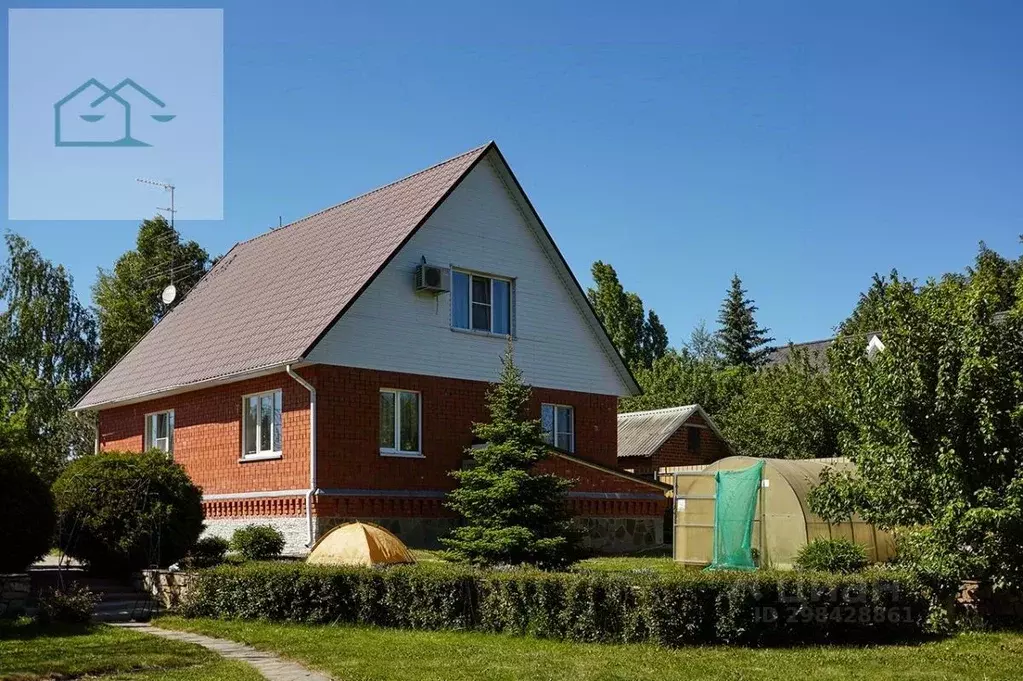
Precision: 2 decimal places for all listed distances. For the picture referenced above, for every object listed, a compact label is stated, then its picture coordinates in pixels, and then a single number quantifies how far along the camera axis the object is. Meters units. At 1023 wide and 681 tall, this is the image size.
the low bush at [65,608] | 14.96
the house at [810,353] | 51.74
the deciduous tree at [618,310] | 65.31
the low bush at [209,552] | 18.45
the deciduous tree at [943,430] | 13.09
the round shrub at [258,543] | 20.03
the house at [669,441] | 37.22
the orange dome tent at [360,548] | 17.55
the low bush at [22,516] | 15.74
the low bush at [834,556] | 16.80
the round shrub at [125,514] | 18.41
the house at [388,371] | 22.39
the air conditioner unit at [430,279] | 23.64
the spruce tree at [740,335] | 84.69
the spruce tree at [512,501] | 17.77
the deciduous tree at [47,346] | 41.38
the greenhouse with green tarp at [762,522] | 20.19
